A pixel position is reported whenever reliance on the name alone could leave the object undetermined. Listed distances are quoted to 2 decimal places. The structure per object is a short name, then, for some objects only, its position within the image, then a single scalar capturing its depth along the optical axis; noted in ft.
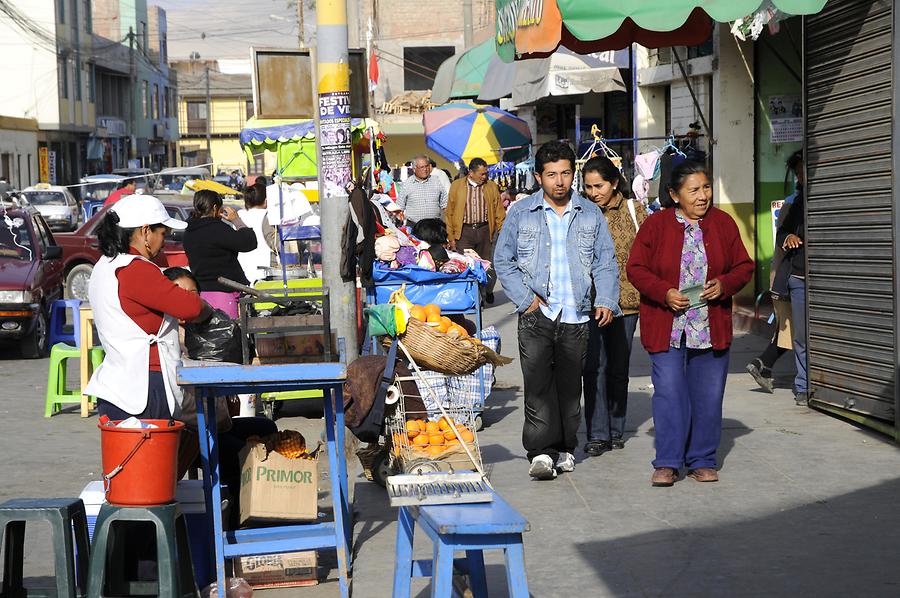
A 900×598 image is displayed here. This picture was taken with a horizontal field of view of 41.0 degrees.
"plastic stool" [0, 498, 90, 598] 16.66
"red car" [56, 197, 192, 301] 66.44
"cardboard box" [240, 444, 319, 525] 19.15
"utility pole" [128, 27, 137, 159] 263.25
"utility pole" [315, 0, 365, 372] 29.04
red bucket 16.47
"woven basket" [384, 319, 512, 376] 23.99
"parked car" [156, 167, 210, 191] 160.93
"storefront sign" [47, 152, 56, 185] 198.49
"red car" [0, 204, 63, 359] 48.34
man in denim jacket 24.02
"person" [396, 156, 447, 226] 53.83
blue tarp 32.20
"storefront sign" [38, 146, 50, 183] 195.42
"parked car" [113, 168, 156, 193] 174.09
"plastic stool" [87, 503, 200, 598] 16.49
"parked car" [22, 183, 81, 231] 128.16
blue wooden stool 13.98
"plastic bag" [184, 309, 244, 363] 20.71
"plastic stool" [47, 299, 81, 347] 42.16
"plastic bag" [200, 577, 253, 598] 18.43
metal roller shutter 26.55
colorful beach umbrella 67.21
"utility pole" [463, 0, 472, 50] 103.86
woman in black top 32.65
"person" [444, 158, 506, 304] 53.36
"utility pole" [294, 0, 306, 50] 174.45
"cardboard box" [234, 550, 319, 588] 19.47
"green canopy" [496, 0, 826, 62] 24.61
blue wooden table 17.31
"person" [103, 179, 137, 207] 79.92
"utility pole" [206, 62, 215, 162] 323.70
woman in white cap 18.17
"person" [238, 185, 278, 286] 47.29
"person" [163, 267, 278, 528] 19.36
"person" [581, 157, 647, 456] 26.86
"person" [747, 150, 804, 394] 32.81
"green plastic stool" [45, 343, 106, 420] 35.50
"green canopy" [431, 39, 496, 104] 79.05
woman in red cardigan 23.54
